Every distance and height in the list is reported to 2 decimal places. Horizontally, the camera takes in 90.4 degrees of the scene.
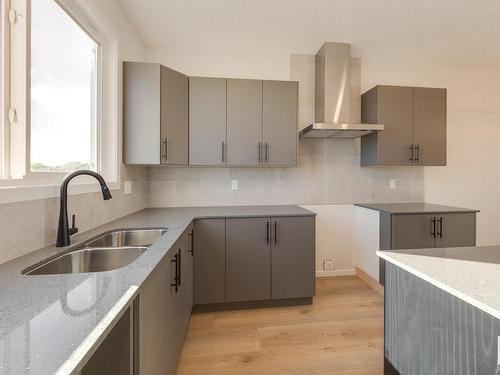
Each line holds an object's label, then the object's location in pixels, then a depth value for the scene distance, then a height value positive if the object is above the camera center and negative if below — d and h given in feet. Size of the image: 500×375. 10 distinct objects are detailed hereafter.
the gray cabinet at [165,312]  2.97 -1.96
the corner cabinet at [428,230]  7.67 -1.38
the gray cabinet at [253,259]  7.03 -2.12
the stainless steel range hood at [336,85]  8.52 +3.51
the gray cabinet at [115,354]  2.52 -1.73
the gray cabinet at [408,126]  8.56 +2.13
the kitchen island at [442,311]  2.35 -1.41
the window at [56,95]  3.68 +1.74
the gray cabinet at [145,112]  7.05 +2.10
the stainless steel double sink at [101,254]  3.64 -1.20
